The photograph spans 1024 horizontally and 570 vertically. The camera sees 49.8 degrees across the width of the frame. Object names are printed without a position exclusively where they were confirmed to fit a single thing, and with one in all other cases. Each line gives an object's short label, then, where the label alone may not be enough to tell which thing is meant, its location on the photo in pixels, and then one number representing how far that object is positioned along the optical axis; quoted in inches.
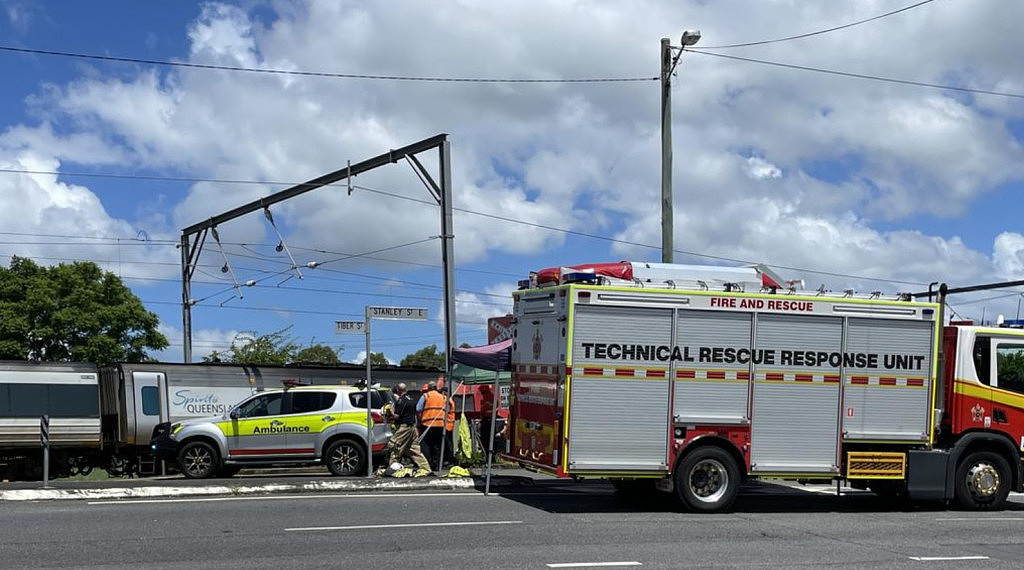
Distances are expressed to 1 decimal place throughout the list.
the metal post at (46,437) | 632.4
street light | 746.8
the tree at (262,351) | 2175.9
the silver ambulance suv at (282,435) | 760.3
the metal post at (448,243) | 864.9
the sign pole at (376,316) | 677.2
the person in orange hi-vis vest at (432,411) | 717.3
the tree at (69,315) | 1979.6
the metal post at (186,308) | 1170.0
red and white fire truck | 518.0
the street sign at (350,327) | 679.1
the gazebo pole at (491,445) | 601.2
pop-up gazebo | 638.5
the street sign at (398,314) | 679.1
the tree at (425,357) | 3233.3
